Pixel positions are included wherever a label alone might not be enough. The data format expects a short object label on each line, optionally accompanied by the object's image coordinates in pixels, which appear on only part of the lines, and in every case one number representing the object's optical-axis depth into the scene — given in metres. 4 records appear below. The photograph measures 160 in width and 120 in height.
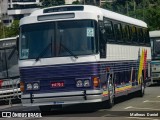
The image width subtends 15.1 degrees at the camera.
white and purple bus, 18.44
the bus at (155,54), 34.56
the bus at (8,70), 29.26
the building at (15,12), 192.00
